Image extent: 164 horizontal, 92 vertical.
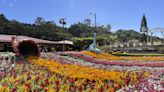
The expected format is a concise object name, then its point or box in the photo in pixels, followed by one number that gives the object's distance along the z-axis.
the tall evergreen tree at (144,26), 35.51
